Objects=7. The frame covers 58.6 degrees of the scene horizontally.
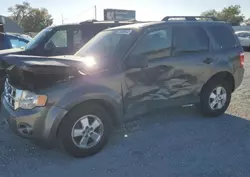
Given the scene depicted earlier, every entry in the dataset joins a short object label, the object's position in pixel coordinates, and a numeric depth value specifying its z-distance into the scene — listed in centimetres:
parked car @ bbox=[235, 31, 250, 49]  1723
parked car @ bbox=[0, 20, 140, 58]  554
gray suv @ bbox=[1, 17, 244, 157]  272
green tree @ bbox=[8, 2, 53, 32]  5456
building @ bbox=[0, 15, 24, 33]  2651
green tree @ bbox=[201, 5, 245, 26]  5497
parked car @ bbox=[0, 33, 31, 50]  643
